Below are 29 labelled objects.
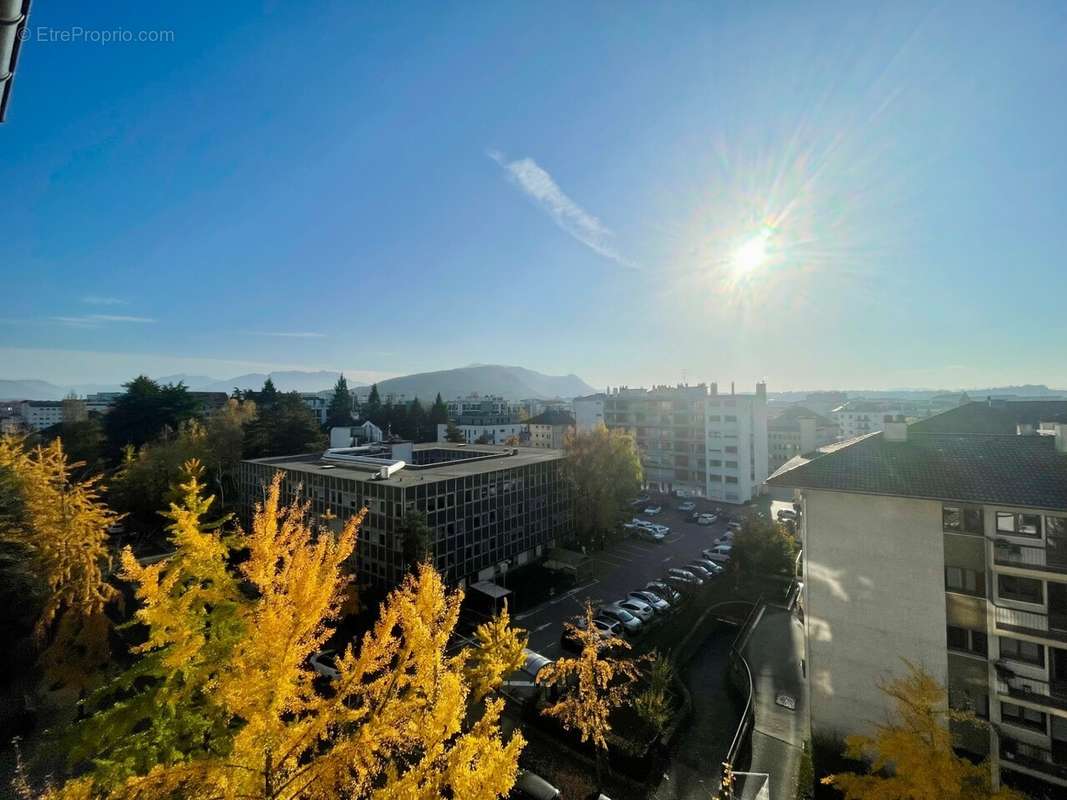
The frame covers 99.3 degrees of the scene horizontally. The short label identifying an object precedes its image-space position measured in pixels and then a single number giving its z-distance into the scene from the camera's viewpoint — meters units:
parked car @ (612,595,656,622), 22.67
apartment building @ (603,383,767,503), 49.44
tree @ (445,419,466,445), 67.22
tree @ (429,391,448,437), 76.94
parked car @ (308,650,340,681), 17.80
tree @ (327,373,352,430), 75.19
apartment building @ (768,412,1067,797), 11.31
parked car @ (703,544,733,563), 30.73
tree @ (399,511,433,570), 21.44
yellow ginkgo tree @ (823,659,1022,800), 9.80
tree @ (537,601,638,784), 12.62
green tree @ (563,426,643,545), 32.81
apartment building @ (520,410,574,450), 73.69
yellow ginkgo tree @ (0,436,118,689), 14.97
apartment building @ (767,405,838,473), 62.88
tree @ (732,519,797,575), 27.06
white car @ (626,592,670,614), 23.53
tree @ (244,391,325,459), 45.66
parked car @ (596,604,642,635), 21.61
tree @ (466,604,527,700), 11.73
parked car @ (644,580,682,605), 24.80
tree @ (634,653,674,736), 15.08
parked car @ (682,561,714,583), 27.84
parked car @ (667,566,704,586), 27.09
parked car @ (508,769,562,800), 12.46
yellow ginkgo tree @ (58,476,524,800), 6.01
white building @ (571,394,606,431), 76.69
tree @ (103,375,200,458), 52.44
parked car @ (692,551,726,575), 28.77
